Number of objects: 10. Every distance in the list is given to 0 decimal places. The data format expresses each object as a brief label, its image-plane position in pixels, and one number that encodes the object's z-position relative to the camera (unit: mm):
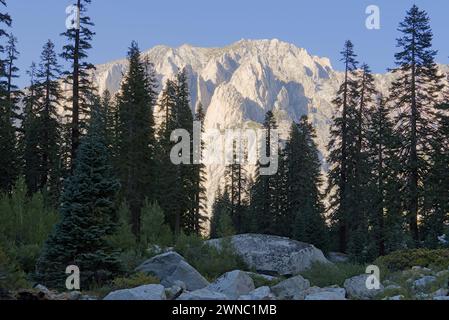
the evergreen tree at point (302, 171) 45062
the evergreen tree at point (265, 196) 47125
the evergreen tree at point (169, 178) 38812
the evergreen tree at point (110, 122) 36525
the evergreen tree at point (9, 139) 35406
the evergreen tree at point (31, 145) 39656
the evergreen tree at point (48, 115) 38156
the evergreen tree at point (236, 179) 57397
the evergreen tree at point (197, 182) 41441
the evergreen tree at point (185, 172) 39844
